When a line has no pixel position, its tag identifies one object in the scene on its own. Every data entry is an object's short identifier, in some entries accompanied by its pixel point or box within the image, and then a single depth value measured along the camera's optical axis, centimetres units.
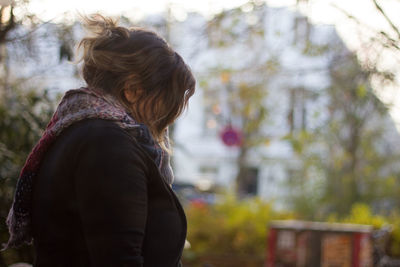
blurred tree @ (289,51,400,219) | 1184
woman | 148
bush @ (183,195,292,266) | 760
